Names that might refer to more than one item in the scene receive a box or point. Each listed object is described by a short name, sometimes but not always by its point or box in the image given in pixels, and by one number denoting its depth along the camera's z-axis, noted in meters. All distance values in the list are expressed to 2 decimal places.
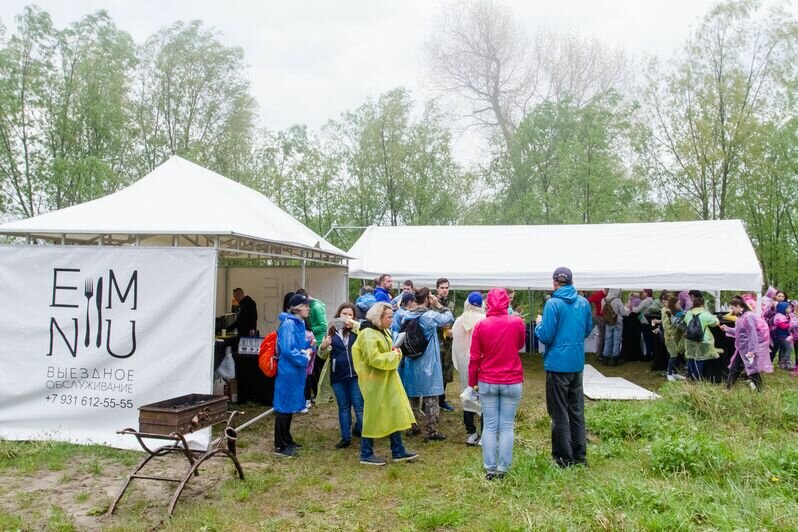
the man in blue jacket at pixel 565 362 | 4.59
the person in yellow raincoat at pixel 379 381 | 4.84
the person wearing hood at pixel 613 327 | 12.20
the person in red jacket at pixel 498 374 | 4.46
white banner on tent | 5.58
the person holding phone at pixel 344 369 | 5.55
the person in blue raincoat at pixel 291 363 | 5.24
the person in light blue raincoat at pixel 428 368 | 5.63
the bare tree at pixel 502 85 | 24.08
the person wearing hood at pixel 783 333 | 10.63
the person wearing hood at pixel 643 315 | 11.96
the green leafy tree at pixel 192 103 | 20.50
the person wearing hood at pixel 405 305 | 5.64
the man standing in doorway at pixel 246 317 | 8.25
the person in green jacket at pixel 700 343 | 8.38
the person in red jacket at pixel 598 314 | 12.53
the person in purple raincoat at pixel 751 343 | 7.45
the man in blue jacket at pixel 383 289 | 6.79
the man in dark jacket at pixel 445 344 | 6.83
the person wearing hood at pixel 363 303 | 6.48
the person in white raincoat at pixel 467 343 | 5.74
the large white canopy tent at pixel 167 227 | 5.62
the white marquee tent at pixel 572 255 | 9.98
